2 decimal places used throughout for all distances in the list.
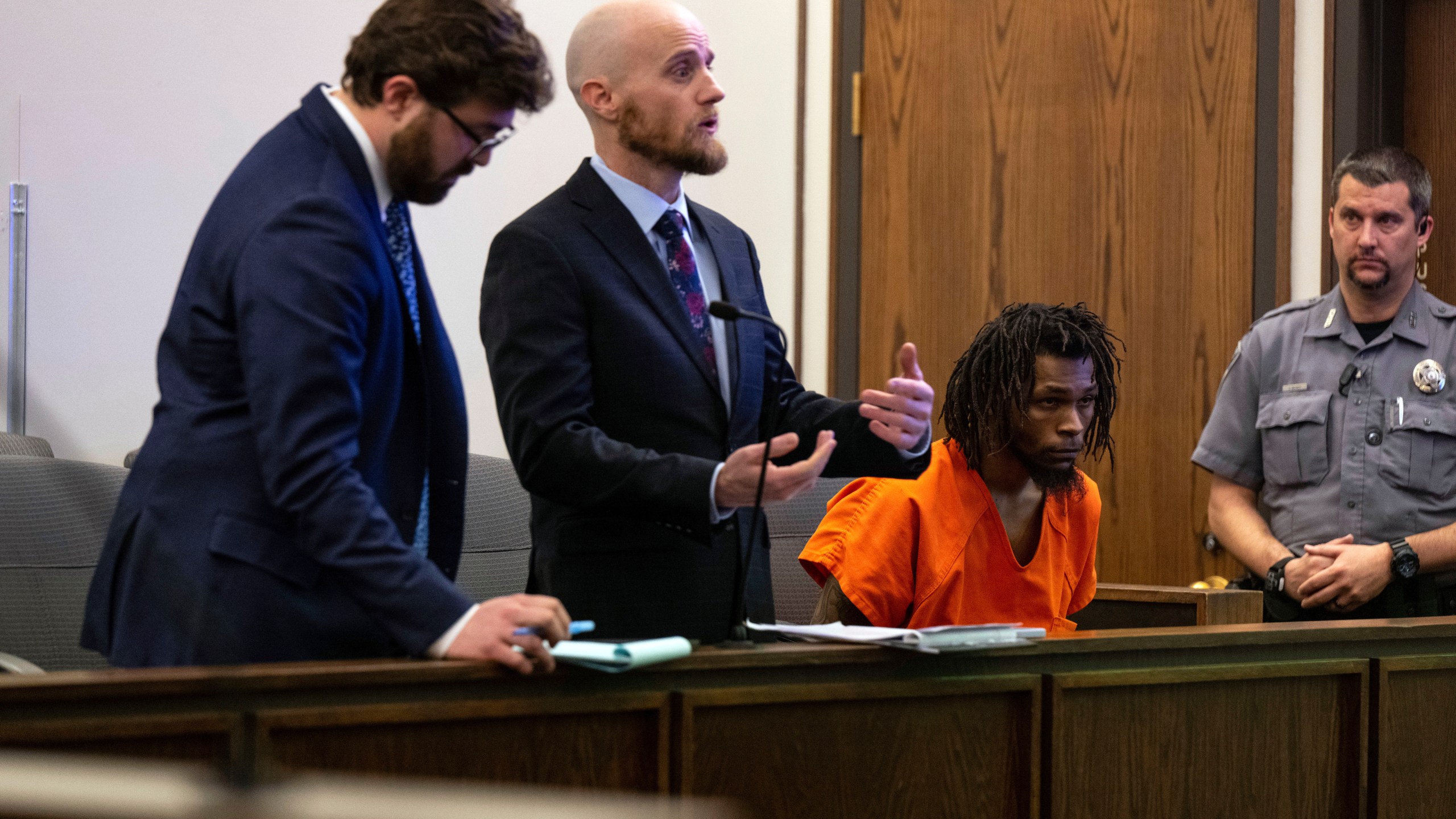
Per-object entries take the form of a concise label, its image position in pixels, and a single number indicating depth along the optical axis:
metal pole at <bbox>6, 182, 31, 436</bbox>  7.62
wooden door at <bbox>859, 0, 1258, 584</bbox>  7.56
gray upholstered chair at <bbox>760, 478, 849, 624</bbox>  6.48
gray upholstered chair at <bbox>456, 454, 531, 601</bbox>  6.29
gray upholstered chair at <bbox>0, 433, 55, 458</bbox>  6.87
